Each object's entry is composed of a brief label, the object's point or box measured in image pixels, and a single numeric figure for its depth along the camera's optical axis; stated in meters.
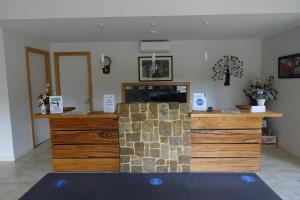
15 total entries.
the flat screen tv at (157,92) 5.14
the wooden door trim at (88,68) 5.11
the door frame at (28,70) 4.20
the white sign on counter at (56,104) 3.15
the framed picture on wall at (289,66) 3.66
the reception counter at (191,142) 3.09
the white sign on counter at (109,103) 3.17
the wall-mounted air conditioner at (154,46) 4.82
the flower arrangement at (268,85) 4.34
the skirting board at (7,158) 3.77
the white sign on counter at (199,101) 3.11
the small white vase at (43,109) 3.18
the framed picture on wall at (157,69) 5.09
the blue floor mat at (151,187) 2.60
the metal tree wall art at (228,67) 5.03
